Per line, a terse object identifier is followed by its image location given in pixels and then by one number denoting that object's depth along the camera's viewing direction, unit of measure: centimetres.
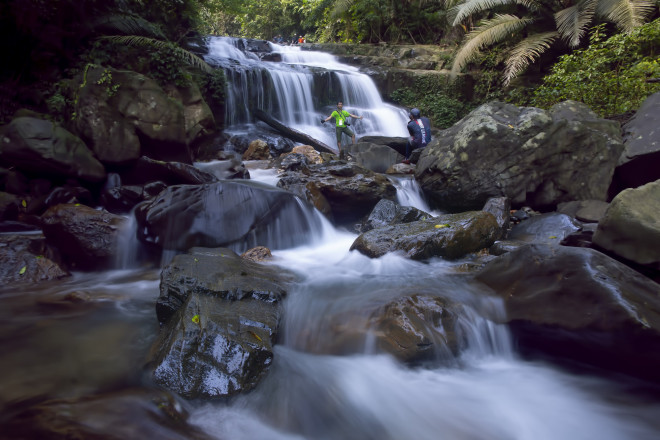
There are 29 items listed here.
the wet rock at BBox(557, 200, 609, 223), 560
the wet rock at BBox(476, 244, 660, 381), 272
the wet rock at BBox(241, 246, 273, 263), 512
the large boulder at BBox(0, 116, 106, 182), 589
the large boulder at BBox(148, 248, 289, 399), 261
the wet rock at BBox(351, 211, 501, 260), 475
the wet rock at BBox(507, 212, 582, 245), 536
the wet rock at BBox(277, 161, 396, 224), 662
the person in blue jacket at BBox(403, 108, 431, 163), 995
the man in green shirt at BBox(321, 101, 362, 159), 1051
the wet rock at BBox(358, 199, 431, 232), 622
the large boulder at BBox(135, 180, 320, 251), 517
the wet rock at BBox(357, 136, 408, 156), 1055
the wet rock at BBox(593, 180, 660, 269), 326
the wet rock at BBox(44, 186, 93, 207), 612
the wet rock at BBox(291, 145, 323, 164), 944
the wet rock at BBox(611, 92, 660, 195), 566
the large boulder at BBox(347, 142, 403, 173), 931
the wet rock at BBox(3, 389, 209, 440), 200
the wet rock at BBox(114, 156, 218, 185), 657
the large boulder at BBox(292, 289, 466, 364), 304
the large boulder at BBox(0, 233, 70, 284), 446
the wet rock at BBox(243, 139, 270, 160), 992
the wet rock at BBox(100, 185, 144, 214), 627
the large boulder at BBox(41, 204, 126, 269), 505
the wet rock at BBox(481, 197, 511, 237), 559
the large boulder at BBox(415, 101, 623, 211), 637
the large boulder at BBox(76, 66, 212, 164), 669
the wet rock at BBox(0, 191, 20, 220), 574
